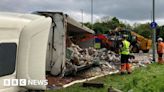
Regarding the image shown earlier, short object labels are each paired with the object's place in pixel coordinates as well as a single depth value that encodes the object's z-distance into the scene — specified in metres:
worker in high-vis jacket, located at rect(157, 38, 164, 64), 12.50
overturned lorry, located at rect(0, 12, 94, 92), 2.78
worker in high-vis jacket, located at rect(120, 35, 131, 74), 8.97
